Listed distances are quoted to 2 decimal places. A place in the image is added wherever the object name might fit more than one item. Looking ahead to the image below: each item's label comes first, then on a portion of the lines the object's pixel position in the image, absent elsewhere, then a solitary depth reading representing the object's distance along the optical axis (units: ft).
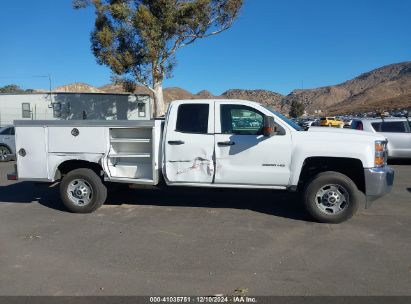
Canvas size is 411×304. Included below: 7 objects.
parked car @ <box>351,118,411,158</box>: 44.52
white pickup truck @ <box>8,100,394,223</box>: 21.17
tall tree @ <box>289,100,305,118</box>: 391.86
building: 98.96
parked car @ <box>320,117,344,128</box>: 144.56
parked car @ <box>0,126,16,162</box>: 53.47
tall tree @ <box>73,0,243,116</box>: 87.61
